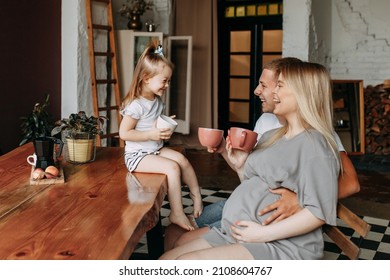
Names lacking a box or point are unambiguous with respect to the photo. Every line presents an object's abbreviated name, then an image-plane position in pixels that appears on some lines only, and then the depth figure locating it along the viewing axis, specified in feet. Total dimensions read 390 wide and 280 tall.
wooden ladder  16.88
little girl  6.40
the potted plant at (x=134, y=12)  19.97
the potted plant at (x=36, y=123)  14.76
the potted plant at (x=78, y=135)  6.76
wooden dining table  3.89
